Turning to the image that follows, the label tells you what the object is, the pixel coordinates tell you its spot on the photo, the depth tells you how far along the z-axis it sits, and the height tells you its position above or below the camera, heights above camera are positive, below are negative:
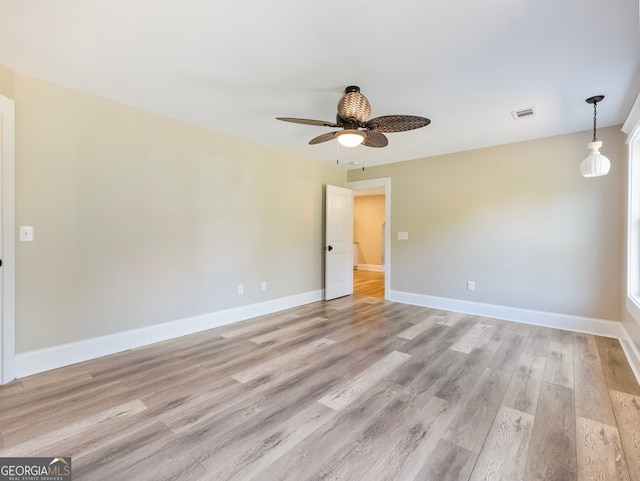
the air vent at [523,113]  2.92 +1.31
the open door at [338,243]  5.17 -0.14
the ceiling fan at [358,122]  2.25 +0.93
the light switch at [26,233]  2.36 +0.01
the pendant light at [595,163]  2.73 +0.72
